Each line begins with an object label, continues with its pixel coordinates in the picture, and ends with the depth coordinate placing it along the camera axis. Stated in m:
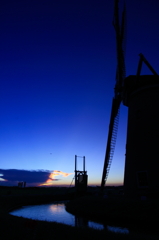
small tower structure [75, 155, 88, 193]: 30.94
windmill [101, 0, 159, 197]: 16.58
